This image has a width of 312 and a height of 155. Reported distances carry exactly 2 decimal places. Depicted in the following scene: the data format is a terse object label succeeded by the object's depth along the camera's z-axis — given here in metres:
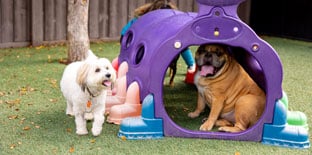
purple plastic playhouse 4.74
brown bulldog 5.22
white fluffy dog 4.57
